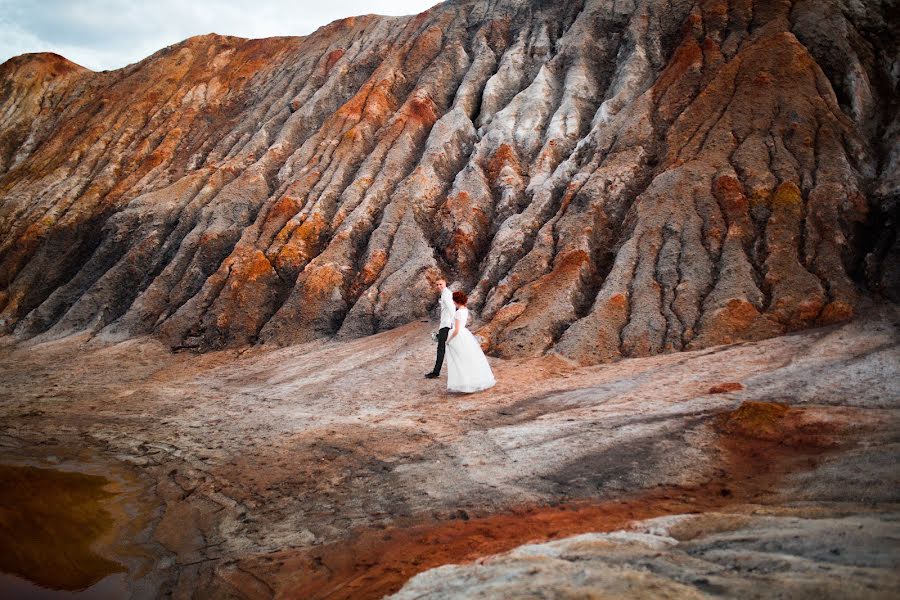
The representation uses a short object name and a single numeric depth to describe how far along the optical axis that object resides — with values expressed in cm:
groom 1172
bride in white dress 1132
